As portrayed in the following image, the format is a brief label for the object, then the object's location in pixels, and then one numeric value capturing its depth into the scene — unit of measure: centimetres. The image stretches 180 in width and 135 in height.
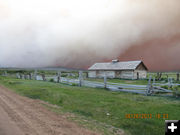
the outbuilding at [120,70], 3531
